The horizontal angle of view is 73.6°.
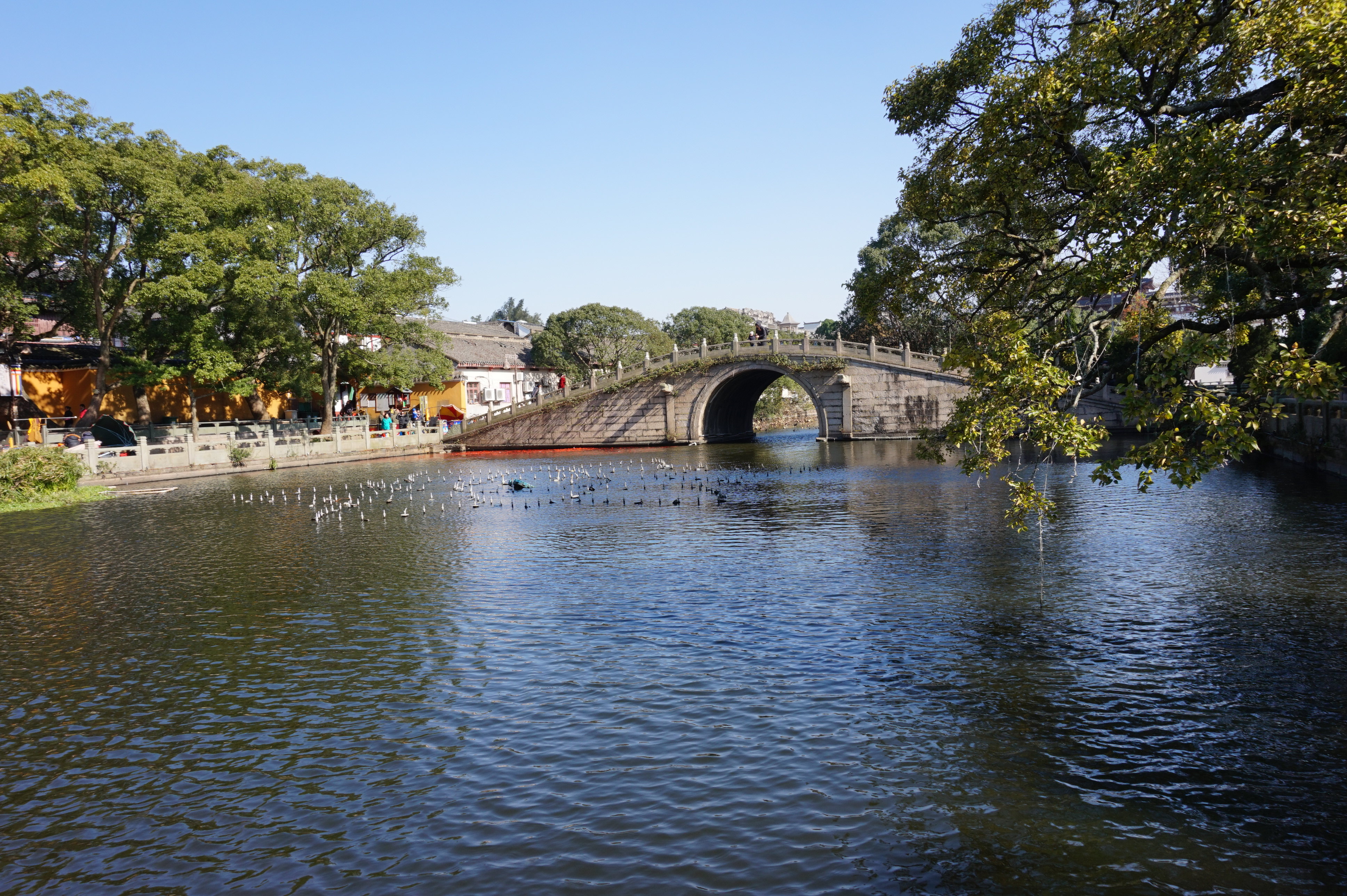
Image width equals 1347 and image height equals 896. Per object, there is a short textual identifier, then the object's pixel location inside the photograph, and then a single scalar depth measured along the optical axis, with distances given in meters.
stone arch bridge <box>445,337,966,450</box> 53.53
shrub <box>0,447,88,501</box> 30.59
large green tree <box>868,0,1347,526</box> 9.52
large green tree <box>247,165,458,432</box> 46.31
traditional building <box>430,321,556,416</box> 79.69
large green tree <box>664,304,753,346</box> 98.94
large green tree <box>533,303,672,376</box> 82.88
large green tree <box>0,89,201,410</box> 35.50
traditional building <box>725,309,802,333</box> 171.50
